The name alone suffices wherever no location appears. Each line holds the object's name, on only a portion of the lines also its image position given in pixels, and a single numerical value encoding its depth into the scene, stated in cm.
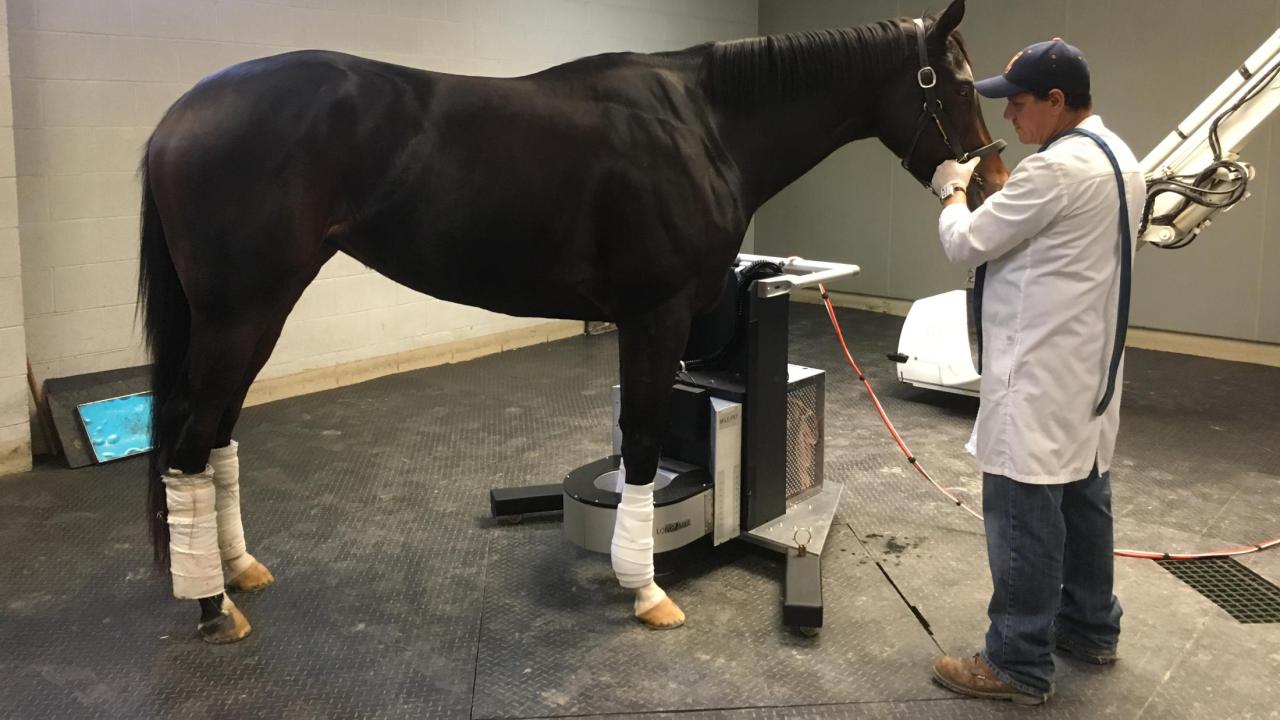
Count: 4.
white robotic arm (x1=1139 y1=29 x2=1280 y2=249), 379
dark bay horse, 209
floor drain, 250
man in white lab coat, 187
